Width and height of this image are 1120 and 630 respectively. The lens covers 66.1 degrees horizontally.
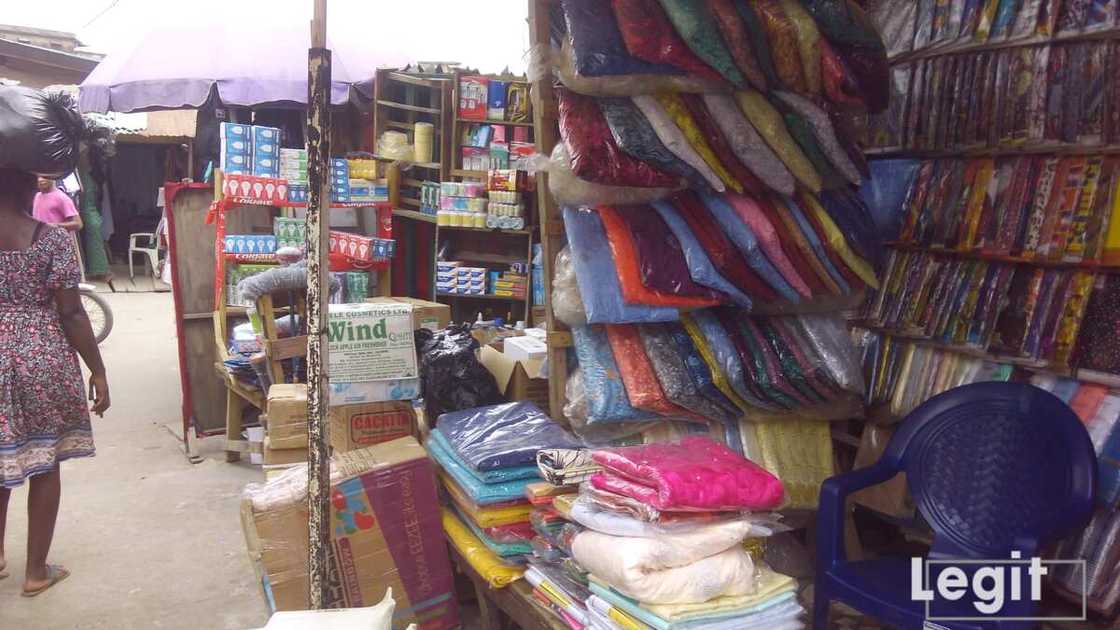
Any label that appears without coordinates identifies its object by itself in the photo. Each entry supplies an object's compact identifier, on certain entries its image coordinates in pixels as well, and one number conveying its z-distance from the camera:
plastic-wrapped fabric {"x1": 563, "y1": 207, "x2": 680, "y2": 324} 2.72
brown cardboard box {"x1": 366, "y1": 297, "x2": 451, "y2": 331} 4.49
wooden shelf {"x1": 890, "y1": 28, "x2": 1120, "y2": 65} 2.71
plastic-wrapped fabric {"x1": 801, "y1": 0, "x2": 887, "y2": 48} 2.83
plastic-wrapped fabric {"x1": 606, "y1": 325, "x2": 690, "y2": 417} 2.78
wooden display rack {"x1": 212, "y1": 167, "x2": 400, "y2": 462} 4.45
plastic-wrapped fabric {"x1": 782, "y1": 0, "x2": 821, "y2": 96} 2.76
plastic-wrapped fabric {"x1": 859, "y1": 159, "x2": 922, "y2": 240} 3.42
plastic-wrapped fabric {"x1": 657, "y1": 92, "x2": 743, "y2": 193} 2.71
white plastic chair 12.63
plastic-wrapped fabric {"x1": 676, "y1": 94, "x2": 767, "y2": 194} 2.74
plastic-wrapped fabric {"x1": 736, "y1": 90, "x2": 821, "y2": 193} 2.78
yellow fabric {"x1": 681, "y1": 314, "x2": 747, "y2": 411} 2.83
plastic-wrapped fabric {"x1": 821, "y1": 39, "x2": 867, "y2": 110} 2.83
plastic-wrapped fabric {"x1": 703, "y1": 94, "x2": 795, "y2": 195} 2.75
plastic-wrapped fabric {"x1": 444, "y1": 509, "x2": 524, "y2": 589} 2.65
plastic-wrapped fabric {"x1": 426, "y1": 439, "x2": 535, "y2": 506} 2.67
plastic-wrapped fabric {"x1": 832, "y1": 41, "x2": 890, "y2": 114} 2.88
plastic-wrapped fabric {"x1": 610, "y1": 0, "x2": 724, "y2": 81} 2.58
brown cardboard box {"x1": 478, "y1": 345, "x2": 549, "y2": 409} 3.57
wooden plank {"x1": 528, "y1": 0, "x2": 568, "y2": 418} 2.83
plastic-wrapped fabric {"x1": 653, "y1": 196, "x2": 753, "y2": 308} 2.73
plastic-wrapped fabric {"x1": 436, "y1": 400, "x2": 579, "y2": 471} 2.70
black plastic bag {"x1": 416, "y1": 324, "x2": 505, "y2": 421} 3.47
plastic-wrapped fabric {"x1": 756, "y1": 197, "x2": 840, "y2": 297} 2.84
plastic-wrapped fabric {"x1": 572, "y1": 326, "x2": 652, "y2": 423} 2.79
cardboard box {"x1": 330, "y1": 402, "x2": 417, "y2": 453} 3.29
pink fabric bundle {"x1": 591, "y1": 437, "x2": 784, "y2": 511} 2.09
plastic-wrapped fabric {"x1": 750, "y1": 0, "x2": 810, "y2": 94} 2.74
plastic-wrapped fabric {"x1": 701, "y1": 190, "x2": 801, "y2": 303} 2.76
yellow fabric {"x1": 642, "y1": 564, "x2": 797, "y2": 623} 2.00
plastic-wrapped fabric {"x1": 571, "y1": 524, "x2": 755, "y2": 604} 2.01
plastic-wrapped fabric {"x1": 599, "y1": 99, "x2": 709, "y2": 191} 2.64
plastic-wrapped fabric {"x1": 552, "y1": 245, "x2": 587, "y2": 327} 2.83
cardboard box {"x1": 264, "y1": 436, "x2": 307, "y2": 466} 3.70
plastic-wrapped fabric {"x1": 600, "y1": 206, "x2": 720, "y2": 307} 2.69
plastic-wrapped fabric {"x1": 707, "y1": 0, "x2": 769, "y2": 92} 2.65
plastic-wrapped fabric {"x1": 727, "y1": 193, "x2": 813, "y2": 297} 2.78
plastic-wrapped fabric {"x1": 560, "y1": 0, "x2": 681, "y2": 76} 2.57
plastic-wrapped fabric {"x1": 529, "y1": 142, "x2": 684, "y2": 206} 2.75
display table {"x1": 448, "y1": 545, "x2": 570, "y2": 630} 2.47
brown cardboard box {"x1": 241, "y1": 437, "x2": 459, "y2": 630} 2.72
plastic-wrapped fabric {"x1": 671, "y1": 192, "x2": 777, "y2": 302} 2.76
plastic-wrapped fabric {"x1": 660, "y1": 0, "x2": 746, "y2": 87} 2.59
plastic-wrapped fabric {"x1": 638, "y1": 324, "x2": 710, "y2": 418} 2.80
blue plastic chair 2.25
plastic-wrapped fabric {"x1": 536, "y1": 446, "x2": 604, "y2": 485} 2.48
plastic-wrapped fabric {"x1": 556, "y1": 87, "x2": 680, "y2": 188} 2.62
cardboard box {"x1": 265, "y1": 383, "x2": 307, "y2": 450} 3.68
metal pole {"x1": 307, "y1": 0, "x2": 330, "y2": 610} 2.16
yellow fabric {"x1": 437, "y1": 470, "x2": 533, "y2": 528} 2.69
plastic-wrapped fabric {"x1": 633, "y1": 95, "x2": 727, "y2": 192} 2.66
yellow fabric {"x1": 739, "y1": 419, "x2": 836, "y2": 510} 3.02
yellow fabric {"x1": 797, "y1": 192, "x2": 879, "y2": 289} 2.90
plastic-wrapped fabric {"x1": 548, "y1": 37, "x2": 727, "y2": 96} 2.65
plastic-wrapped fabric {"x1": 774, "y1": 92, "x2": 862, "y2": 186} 2.83
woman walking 3.24
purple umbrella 7.52
